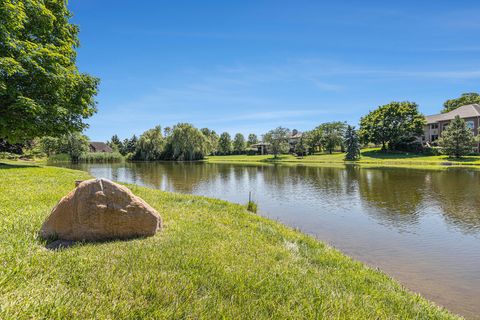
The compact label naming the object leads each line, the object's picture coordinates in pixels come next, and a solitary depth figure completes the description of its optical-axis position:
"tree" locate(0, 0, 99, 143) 12.81
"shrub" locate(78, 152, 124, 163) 78.25
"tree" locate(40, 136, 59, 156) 71.50
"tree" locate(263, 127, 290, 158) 79.88
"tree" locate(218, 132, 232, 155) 111.50
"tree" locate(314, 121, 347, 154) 87.38
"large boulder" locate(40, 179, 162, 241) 5.61
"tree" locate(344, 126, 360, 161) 66.44
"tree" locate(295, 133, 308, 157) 85.06
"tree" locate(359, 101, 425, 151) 68.50
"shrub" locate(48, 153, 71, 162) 71.11
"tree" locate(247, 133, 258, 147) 140.12
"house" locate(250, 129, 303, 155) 108.05
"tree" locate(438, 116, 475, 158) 51.52
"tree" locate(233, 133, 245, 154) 116.31
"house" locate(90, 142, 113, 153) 102.41
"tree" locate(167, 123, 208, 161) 72.56
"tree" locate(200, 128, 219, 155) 103.20
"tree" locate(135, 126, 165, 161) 79.38
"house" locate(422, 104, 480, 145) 63.91
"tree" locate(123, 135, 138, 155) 117.54
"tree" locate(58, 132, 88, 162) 73.94
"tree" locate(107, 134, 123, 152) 125.51
